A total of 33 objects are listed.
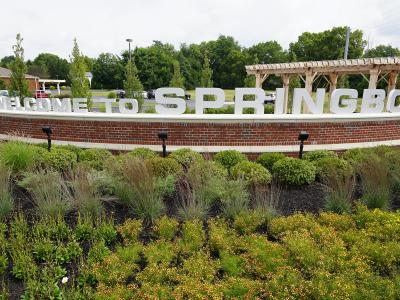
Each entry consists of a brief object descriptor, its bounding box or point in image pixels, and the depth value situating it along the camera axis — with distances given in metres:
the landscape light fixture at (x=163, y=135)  7.51
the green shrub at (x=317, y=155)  7.67
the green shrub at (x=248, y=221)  4.78
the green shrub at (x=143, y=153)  7.67
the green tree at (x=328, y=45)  51.03
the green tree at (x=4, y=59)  83.05
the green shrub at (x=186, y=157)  7.34
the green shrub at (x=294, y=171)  6.57
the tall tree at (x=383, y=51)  58.08
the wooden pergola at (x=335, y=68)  12.66
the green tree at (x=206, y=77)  18.59
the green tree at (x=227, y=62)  64.44
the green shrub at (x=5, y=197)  5.05
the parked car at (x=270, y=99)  31.95
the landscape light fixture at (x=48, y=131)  8.11
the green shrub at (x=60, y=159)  7.22
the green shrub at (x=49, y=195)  4.96
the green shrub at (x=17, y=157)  6.77
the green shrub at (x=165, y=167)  6.56
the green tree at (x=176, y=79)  18.28
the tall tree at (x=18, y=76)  15.13
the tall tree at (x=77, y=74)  14.64
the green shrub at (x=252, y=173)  6.36
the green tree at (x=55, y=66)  79.25
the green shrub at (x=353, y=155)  7.36
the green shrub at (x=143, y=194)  5.07
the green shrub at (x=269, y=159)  7.32
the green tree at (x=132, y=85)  17.03
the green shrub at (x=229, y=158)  7.34
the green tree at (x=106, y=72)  61.25
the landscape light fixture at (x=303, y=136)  7.34
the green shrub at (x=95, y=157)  7.34
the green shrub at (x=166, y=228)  4.60
